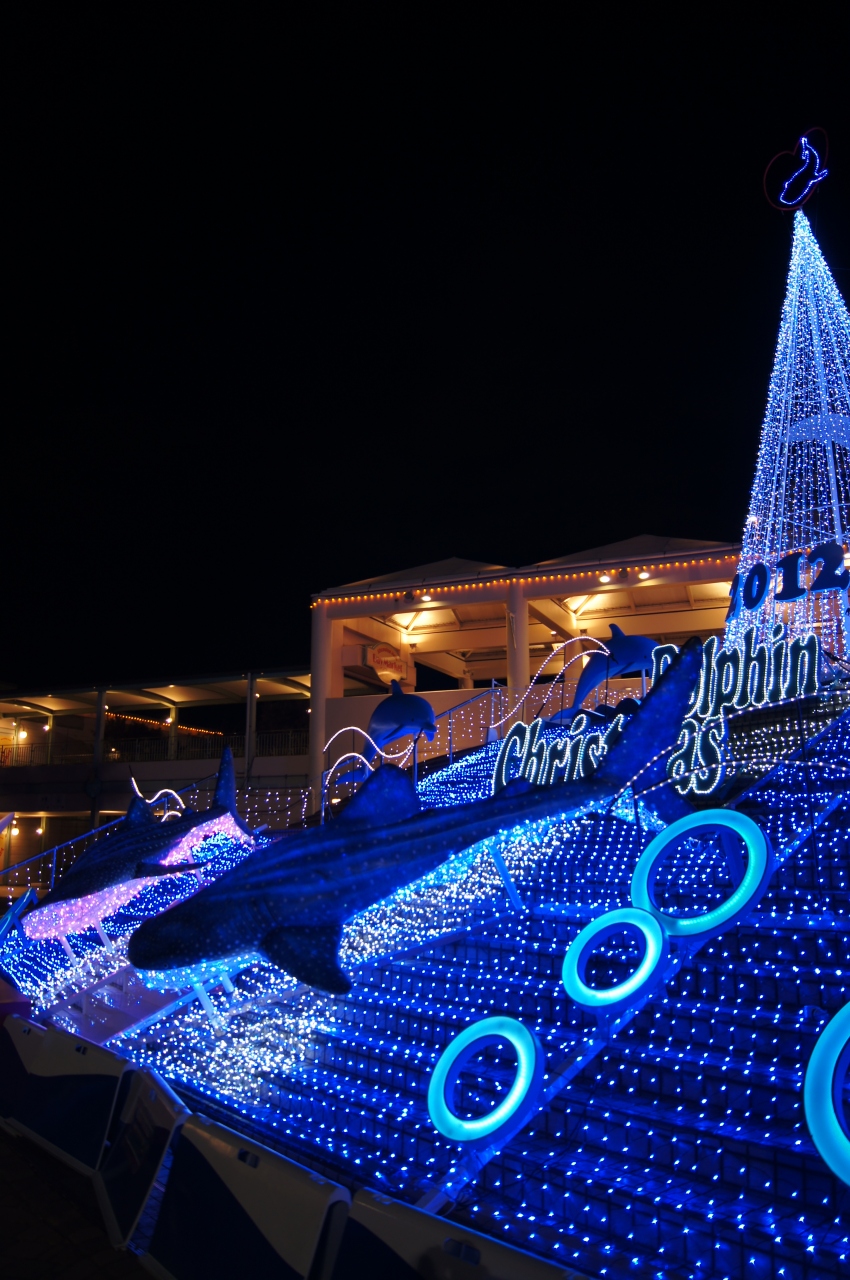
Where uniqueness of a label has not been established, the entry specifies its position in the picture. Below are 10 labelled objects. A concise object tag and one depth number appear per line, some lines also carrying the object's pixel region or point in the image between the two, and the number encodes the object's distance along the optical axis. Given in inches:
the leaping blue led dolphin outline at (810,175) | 493.4
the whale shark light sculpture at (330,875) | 184.7
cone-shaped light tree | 448.1
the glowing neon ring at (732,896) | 185.2
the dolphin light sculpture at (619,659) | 494.9
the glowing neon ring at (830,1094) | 125.9
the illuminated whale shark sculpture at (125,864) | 325.4
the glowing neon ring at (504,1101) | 168.6
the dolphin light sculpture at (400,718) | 576.1
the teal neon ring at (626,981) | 181.0
